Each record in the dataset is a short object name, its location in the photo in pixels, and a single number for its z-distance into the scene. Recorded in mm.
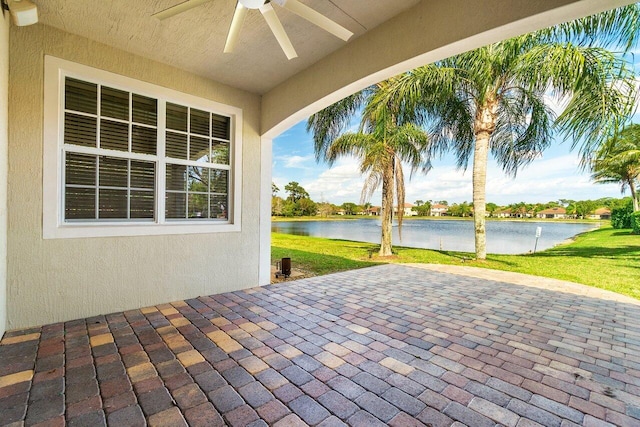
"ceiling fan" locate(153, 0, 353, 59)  1997
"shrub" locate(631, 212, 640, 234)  13285
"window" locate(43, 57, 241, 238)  3023
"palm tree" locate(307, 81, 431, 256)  7780
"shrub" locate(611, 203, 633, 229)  16422
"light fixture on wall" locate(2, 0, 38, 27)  2381
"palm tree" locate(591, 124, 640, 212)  10658
